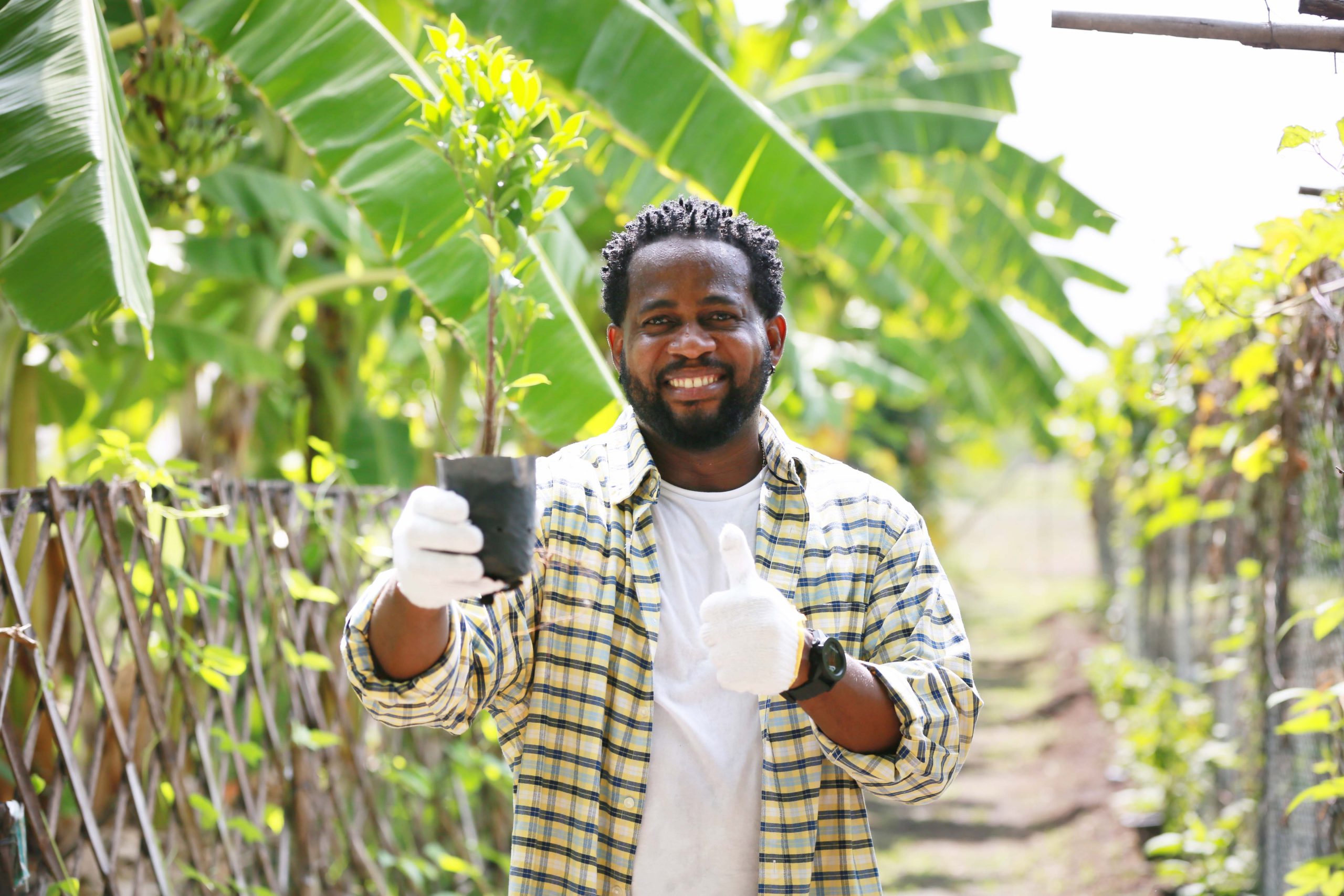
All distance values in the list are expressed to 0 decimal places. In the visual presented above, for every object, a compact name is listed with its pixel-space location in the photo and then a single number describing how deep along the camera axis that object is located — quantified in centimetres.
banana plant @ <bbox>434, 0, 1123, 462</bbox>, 329
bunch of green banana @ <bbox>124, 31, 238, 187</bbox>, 310
